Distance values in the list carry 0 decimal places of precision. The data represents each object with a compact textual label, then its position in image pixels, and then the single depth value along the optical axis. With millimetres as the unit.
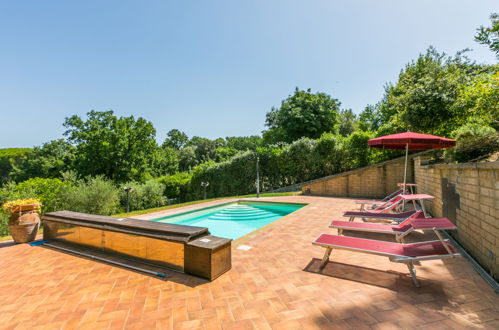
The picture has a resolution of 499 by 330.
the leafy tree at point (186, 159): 47719
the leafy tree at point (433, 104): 9237
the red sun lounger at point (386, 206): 6043
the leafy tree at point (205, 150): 50762
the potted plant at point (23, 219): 4973
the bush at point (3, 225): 8055
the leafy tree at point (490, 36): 5074
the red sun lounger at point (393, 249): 2686
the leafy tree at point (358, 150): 13453
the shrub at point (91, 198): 10633
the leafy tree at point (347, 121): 34797
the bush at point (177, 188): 21906
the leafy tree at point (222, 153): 49597
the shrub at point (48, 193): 10500
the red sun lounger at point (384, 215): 5055
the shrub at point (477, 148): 4414
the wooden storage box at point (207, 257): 3176
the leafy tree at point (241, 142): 59288
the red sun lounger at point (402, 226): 3232
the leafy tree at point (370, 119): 24703
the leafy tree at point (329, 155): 14352
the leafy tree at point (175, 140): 65625
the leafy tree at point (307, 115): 22766
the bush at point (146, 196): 16875
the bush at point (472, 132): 4824
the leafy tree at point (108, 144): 21500
